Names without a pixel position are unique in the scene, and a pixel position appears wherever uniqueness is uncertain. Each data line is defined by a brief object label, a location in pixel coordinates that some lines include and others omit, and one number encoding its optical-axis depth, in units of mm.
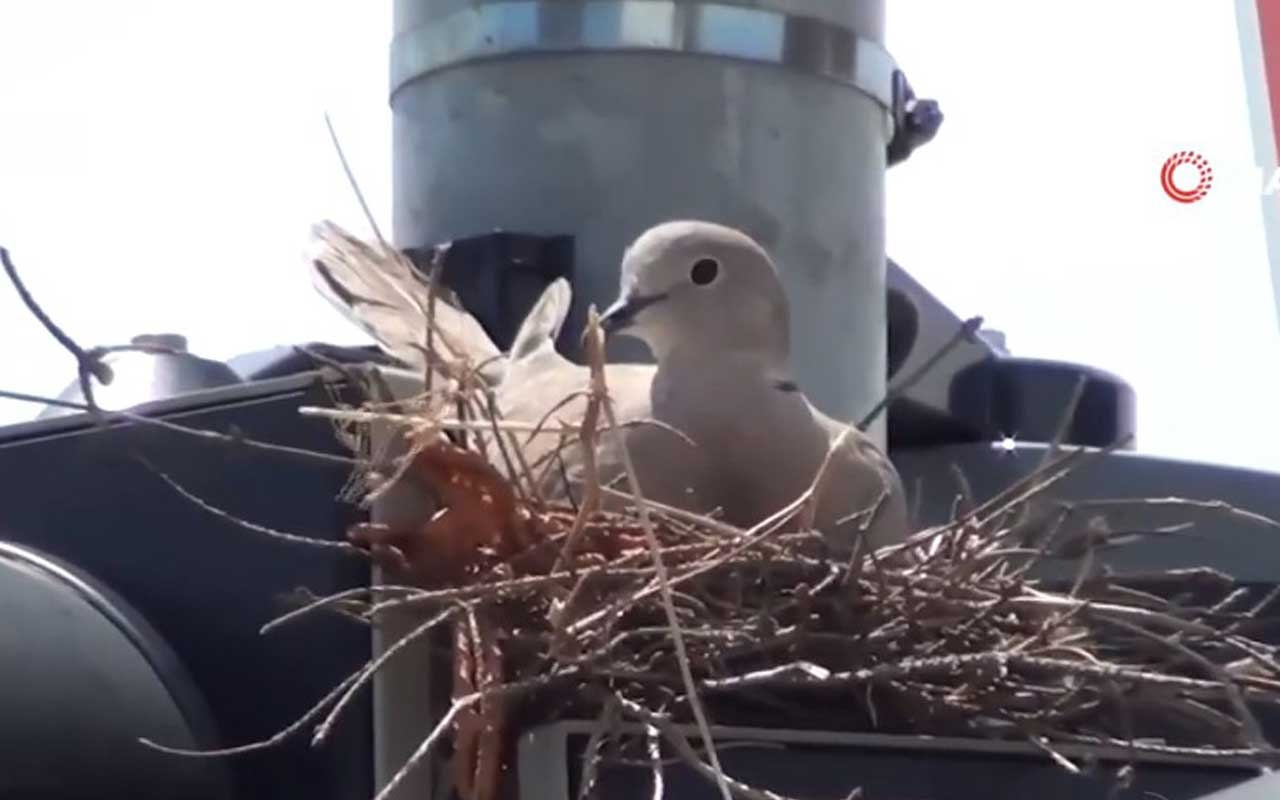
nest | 2068
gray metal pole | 2916
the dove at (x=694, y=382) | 2631
